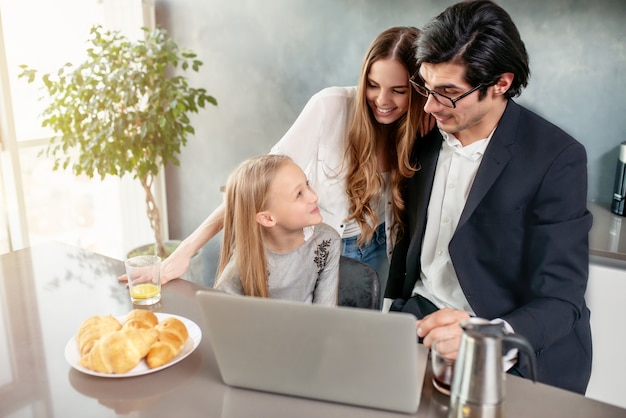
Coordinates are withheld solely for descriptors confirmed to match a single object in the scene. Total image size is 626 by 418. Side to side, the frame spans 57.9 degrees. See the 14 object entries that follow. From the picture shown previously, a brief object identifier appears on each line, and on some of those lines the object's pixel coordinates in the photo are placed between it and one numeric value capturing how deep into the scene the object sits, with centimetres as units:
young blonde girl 156
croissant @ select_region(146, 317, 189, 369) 103
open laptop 84
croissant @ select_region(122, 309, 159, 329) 110
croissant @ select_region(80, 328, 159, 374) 101
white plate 102
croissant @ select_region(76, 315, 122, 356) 106
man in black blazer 137
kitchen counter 179
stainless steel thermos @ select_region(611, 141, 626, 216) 205
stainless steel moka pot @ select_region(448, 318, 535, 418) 78
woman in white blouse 171
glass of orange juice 133
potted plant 267
